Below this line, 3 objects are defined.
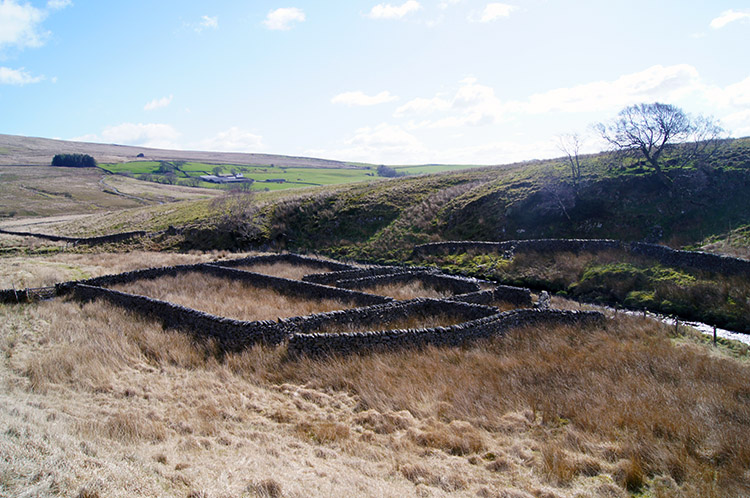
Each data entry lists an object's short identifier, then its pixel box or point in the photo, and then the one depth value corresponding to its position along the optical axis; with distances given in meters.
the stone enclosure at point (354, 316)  13.88
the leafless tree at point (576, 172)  42.86
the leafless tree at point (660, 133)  40.25
